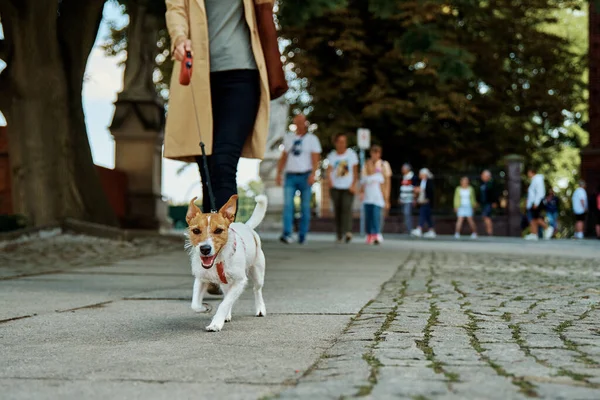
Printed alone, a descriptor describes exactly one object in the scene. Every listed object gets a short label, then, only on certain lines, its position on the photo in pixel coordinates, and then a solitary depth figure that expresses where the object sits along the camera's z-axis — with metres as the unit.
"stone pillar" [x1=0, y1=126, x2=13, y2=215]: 14.12
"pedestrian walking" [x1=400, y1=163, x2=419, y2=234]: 25.91
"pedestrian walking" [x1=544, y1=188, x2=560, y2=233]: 28.91
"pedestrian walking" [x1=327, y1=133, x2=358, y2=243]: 16.70
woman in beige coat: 6.12
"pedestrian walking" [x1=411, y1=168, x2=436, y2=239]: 25.56
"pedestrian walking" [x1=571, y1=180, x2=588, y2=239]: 28.08
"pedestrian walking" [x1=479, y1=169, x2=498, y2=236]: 28.98
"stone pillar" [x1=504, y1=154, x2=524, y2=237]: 30.05
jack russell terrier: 4.66
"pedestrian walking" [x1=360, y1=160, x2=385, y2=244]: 17.78
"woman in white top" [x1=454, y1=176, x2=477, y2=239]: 26.62
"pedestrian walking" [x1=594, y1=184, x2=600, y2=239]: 28.47
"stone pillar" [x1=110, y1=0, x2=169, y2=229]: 17.03
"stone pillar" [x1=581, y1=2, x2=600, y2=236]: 30.91
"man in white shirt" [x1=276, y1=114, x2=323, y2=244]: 14.71
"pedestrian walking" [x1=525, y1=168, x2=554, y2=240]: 25.94
